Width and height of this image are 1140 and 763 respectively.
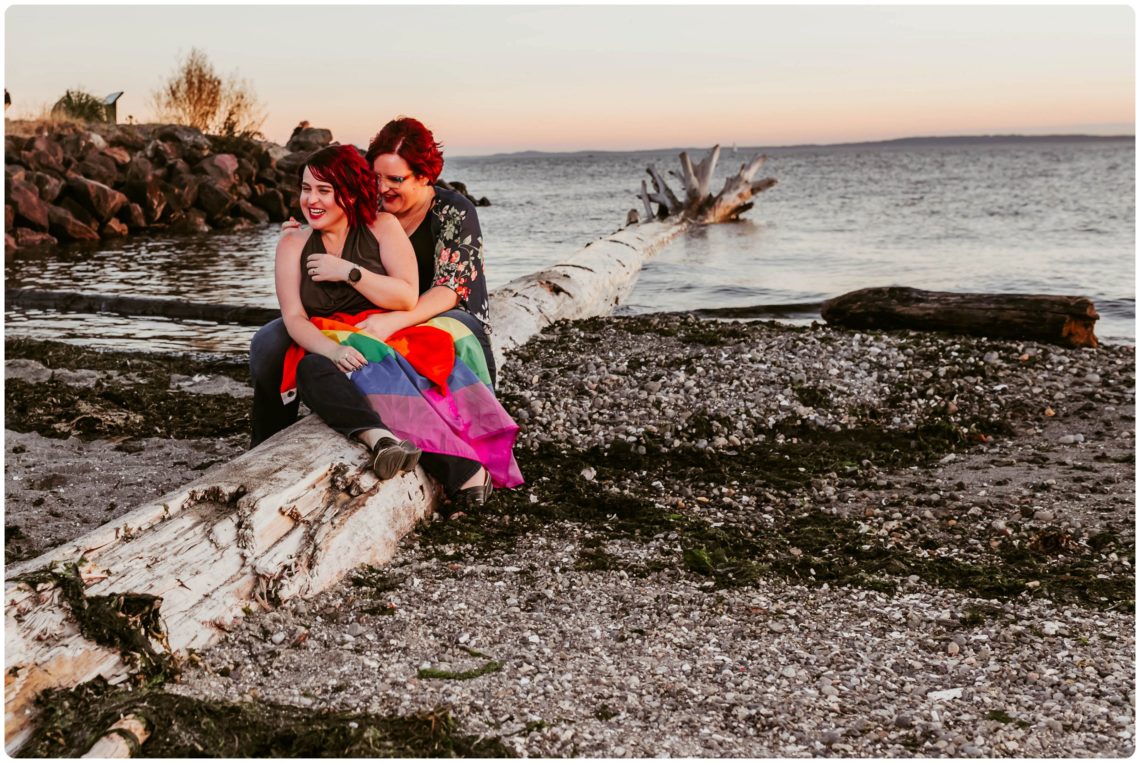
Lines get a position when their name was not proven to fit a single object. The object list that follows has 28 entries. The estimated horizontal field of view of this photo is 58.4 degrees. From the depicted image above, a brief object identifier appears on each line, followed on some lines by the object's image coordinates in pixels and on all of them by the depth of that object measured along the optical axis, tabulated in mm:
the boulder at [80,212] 24594
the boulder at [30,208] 23312
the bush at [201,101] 36750
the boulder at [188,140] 31203
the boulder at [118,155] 28031
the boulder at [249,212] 29031
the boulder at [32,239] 22609
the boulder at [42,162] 26125
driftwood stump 24453
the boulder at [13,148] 26444
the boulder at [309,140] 40312
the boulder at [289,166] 33938
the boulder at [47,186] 24453
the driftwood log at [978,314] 9906
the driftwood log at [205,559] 3584
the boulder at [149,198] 27078
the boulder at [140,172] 27547
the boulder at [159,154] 29703
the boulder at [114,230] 24969
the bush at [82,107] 33812
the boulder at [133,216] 26234
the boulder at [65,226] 23656
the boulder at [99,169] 27125
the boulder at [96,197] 24844
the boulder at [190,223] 26875
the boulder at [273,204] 30750
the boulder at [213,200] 28078
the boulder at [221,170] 29625
